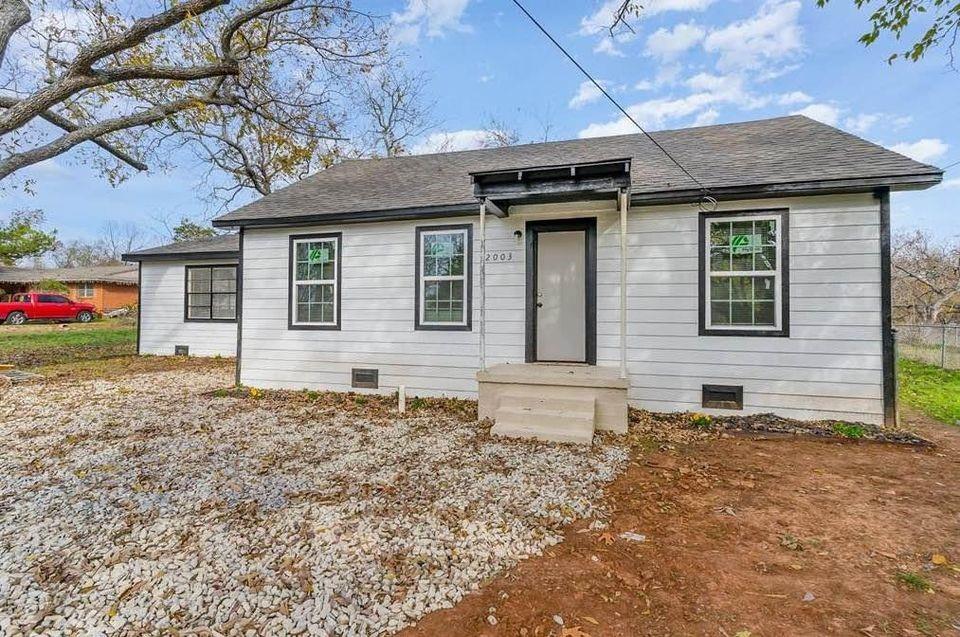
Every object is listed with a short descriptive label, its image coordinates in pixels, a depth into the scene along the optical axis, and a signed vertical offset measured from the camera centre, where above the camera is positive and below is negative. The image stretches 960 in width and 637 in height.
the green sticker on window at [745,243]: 5.31 +1.04
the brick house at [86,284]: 25.47 +2.21
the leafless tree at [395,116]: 18.86 +9.31
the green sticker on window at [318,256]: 7.08 +1.11
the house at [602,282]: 4.94 +0.60
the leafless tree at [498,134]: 20.39 +9.02
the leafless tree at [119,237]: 45.28 +8.88
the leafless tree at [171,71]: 7.17 +5.15
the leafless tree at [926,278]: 12.20 +1.52
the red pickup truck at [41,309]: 18.97 +0.54
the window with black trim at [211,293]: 11.01 +0.75
